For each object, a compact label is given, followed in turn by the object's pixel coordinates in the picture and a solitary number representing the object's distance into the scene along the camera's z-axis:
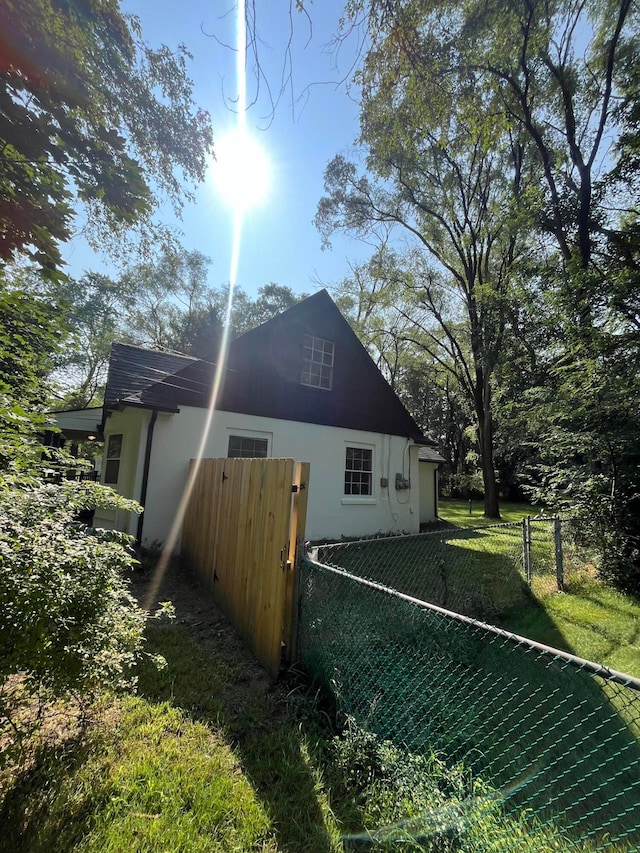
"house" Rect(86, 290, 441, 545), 7.19
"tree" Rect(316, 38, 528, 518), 11.66
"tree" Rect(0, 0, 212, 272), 3.13
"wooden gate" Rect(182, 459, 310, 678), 3.05
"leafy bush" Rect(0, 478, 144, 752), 1.74
